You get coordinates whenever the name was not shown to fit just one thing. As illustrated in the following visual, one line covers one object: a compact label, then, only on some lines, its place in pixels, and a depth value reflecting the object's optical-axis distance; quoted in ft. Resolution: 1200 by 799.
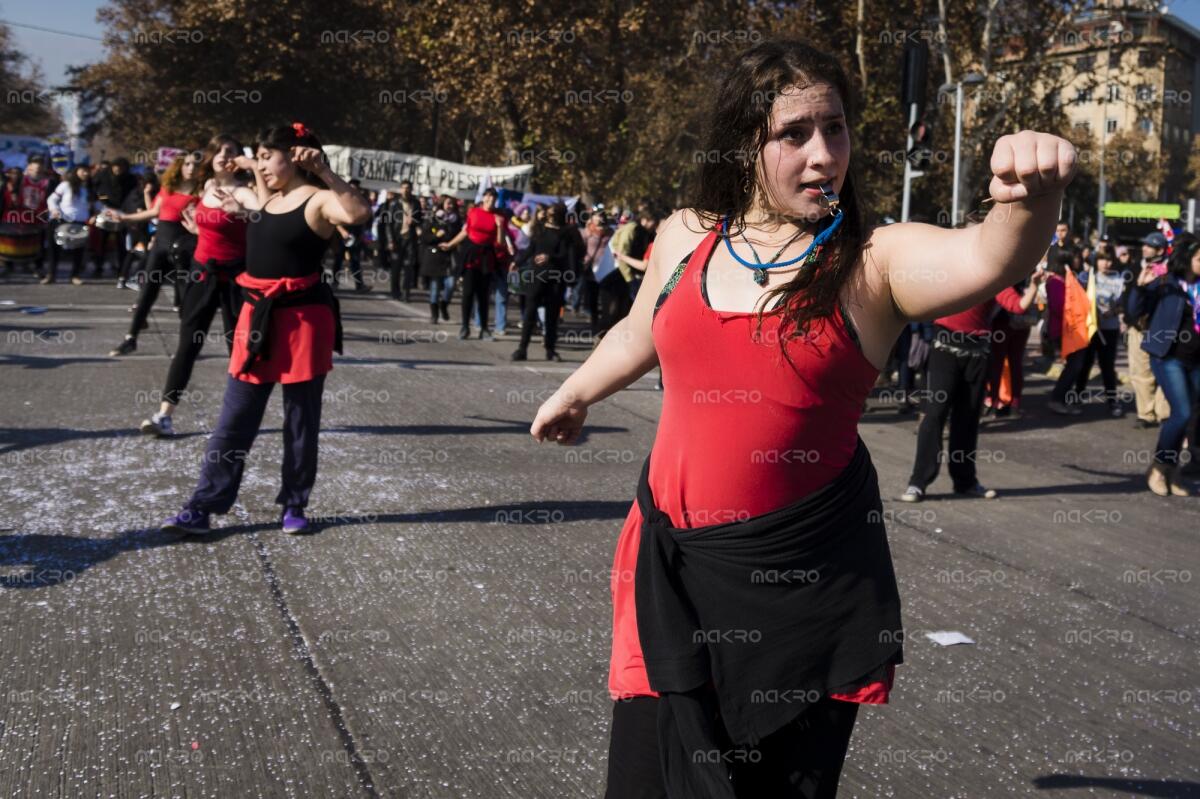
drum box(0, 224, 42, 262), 52.44
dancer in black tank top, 17.93
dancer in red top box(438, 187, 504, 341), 48.88
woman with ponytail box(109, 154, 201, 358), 28.71
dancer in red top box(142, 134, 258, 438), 23.45
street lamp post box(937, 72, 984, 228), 50.29
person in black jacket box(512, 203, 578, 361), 44.32
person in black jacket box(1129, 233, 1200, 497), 25.79
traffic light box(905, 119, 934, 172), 38.09
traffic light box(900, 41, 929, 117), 41.33
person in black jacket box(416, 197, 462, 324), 54.08
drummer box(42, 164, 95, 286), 58.70
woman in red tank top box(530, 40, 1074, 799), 6.44
